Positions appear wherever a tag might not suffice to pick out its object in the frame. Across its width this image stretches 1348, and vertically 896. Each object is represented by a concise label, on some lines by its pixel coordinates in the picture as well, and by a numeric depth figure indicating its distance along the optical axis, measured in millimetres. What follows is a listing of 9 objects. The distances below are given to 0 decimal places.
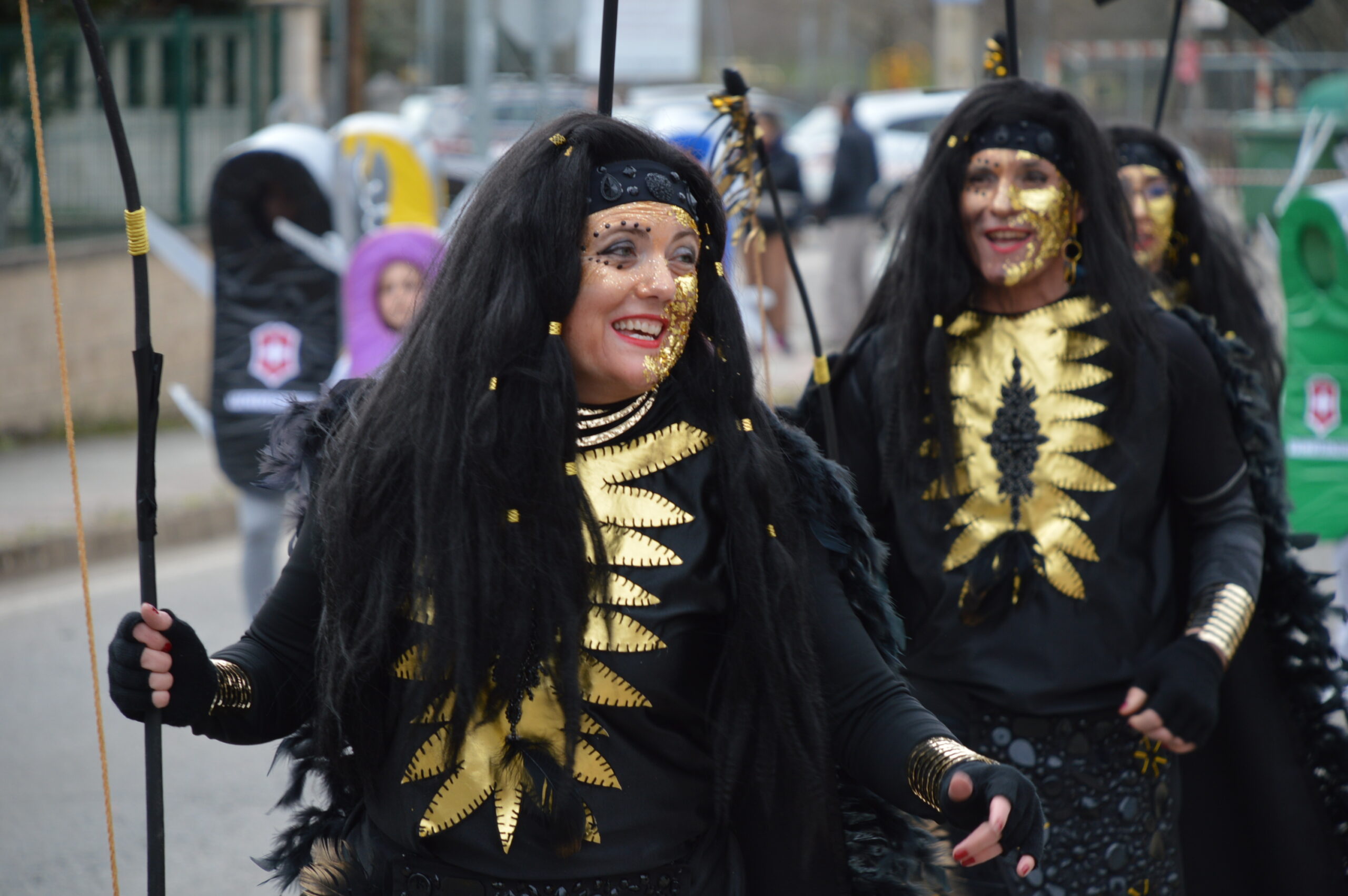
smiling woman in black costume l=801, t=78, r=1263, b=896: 6031
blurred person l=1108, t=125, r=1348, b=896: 6586
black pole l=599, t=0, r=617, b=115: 4691
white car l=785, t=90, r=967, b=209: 42156
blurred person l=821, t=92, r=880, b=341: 27547
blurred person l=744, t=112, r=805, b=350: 26906
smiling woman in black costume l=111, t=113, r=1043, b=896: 4055
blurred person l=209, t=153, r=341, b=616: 11234
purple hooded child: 11016
